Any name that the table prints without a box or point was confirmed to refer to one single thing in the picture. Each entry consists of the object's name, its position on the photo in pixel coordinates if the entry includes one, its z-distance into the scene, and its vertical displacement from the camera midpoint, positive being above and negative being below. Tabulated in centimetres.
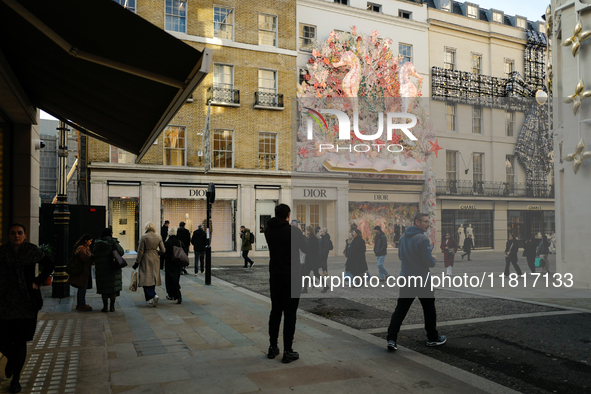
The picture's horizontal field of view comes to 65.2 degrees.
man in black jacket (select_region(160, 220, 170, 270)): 2062 -97
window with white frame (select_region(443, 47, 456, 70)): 2709 +886
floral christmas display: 1385 +407
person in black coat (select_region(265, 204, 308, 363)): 569 -83
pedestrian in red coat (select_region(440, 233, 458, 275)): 1573 -141
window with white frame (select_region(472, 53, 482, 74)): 2730 +868
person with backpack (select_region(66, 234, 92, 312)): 876 -110
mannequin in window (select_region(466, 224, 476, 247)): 1966 -97
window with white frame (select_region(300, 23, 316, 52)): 2778 +1047
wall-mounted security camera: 1014 +150
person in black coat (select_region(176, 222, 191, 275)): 1572 -85
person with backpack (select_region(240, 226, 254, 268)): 1926 -136
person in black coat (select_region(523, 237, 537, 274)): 1633 -145
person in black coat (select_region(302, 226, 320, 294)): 1279 -135
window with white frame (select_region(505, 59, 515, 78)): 2580 +819
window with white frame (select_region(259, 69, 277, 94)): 2693 +757
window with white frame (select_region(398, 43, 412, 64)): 2485 +896
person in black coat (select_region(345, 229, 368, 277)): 1282 -136
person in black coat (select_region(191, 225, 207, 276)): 1694 -122
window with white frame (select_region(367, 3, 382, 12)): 2879 +1273
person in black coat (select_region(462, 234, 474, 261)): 1978 -154
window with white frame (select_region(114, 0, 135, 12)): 2412 +1081
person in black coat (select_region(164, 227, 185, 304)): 993 -132
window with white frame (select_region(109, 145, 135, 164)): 2349 +277
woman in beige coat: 948 -107
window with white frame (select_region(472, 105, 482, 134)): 1688 +352
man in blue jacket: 620 -92
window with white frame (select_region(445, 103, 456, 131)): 1850 +367
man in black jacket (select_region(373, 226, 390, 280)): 1379 -114
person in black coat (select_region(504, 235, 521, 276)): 1538 -141
